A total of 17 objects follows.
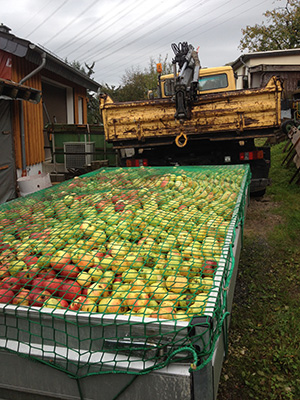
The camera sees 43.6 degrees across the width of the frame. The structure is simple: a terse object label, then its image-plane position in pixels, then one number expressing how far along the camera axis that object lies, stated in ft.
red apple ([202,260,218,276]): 7.27
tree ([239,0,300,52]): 106.11
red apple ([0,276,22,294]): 6.96
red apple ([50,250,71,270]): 7.68
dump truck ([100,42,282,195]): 22.99
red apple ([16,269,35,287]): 7.22
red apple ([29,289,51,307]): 6.47
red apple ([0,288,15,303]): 6.57
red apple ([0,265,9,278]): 7.46
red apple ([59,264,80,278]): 7.38
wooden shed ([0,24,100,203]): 29.54
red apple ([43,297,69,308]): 6.32
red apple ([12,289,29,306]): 6.50
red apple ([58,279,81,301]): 6.70
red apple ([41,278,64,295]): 6.90
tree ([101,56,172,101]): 122.52
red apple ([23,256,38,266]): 7.82
